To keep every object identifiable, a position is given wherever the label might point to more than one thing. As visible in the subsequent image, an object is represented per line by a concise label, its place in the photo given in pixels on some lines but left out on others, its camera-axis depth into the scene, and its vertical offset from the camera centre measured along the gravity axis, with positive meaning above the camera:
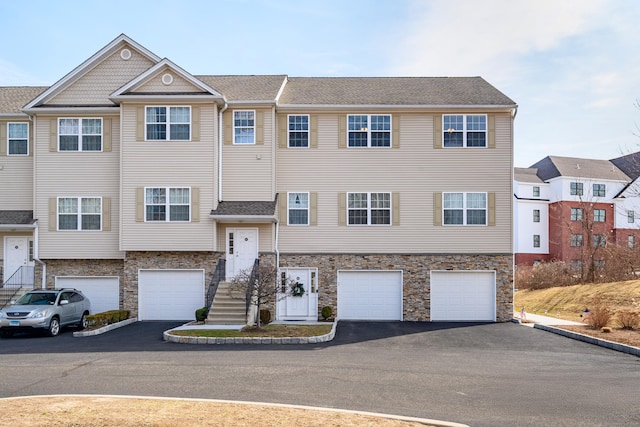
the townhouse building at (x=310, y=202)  21.64 +0.91
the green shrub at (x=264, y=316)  19.81 -3.26
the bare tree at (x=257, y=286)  18.08 -2.01
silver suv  17.38 -2.78
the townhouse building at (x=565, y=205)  47.53 +1.69
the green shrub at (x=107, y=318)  18.75 -3.23
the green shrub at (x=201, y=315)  20.11 -3.23
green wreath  21.44 -2.51
